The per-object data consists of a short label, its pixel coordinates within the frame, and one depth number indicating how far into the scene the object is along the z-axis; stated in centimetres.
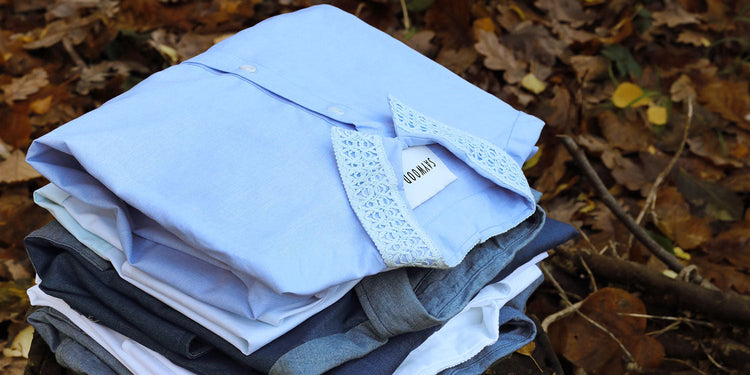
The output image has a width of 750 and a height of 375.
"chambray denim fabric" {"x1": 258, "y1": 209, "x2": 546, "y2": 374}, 85
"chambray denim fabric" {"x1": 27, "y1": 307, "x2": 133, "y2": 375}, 101
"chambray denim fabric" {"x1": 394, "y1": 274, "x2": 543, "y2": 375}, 103
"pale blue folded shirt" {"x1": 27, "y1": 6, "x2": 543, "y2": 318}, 80
